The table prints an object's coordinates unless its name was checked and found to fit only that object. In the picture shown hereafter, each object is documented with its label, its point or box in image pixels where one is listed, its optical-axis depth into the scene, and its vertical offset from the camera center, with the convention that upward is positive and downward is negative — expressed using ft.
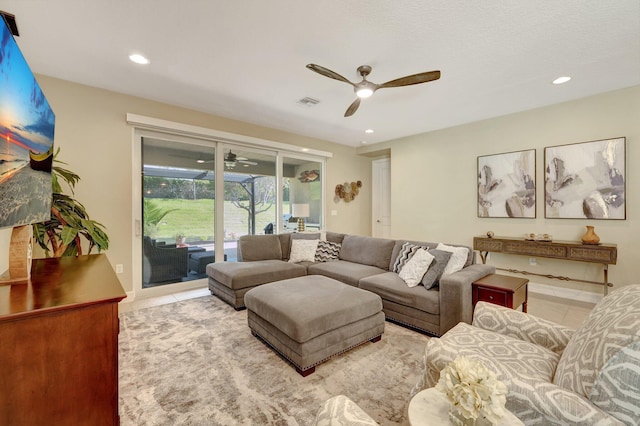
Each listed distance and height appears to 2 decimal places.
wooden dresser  2.92 -1.69
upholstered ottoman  6.48 -2.77
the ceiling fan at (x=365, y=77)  7.87 +4.18
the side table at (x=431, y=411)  2.80 -2.21
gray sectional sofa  8.09 -2.46
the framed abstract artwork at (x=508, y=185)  13.34 +1.50
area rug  5.30 -3.92
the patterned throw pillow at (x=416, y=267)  9.26 -1.92
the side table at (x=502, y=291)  7.59 -2.30
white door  21.38 +1.24
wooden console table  10.77 -1.65
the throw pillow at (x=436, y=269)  8.90 -1.89
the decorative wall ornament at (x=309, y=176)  18.53 +2.64
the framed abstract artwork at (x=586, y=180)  11.16 +1.47
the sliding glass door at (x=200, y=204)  12.43 +0.51
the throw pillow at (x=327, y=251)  13.64 -1.96
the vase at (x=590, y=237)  11.17 -1.00
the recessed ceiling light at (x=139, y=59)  8.61 +5.07
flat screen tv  3.25 +1.07
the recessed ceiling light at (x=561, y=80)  10.08 +5.09
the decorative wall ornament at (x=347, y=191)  20.18 +1.74
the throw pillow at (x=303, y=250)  13.52 -1.89
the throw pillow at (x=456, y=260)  8.96 -1.59
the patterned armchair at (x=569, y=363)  2.75 -2.09
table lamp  16.79 +0.14
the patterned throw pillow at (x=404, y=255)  10.30 -1.63
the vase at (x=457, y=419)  2.55 -2.01
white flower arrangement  2.46 -1.70
